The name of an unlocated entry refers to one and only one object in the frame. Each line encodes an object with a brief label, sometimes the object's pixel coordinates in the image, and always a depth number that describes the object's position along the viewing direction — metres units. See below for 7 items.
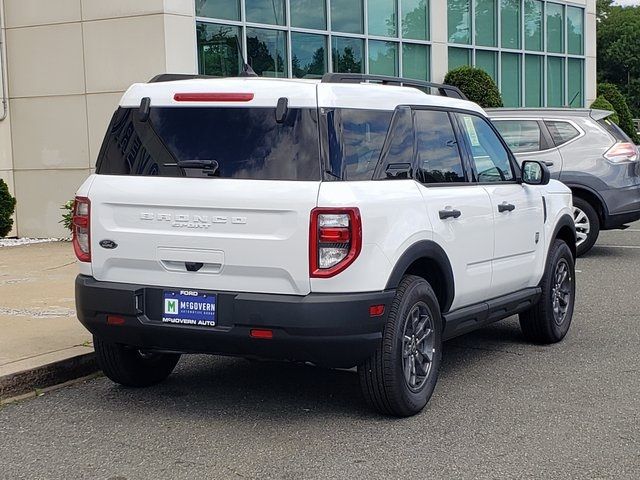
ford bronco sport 5.00
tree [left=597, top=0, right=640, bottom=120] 74.94
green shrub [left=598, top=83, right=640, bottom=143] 29.22
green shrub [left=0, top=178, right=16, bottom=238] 14.69
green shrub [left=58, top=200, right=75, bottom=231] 13.90
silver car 12.40
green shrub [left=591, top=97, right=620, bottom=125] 26.33
